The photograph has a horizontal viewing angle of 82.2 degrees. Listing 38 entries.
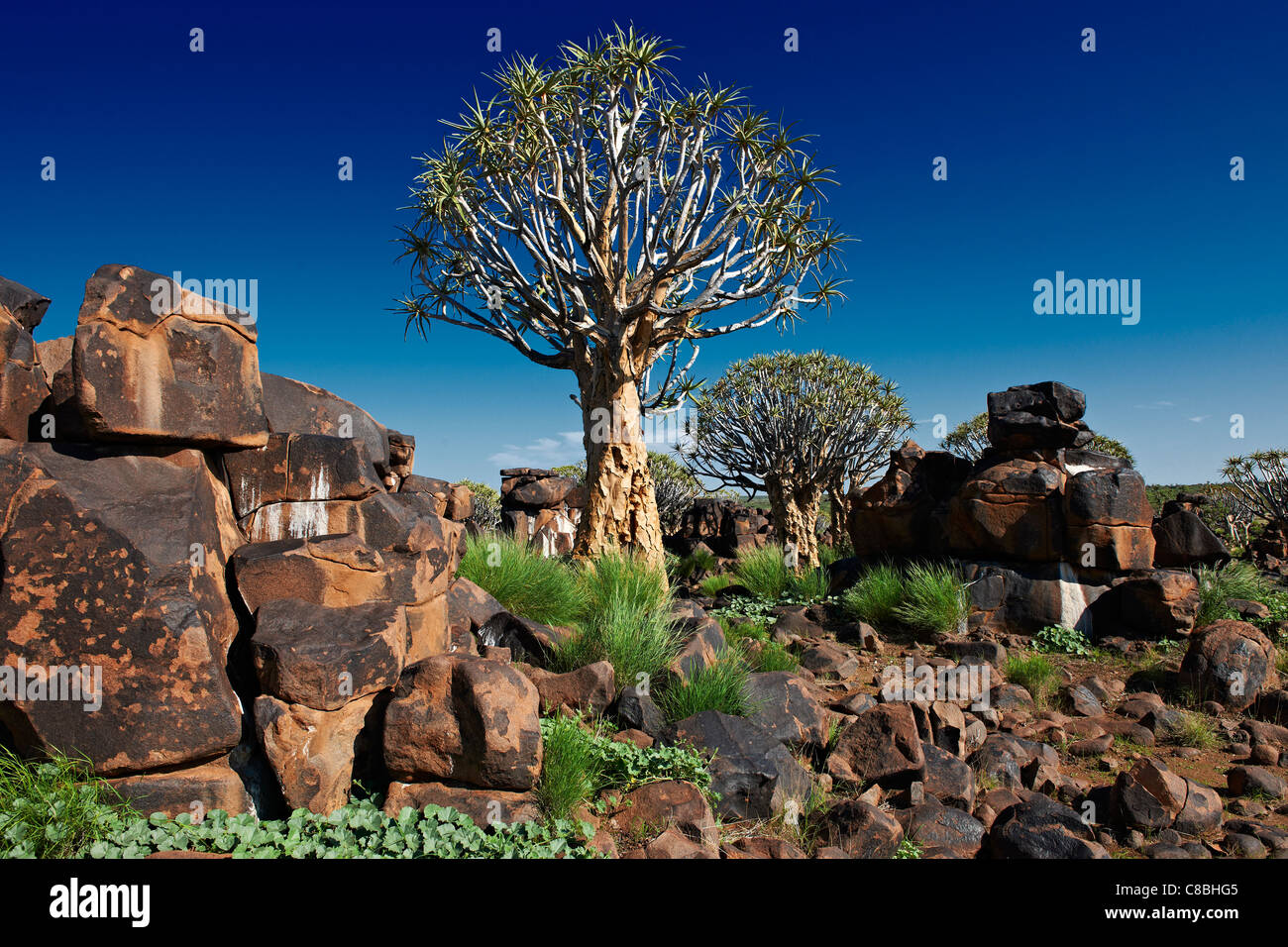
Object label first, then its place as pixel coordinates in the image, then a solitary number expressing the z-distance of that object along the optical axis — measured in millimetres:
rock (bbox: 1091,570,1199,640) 9430
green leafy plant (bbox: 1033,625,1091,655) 9461
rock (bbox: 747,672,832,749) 5762
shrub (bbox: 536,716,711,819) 4129
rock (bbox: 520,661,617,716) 5465
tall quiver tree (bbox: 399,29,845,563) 10477
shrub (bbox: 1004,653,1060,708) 7760
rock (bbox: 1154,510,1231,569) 10617
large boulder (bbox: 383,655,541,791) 4016
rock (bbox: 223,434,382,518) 4949
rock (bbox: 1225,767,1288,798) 5441
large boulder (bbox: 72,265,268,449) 3977
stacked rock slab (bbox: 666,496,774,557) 23531
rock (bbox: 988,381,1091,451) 10648
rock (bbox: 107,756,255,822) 3781
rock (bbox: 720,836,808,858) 4102
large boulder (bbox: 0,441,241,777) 3773
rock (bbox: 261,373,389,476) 5774
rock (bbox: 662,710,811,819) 4715
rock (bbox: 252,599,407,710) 4004
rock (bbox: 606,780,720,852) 4203
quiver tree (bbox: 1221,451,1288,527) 21609
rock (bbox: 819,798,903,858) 4344
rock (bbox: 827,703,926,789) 5277
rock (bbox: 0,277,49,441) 4172
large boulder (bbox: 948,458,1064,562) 10266
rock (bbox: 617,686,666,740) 5328
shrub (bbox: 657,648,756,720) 5652
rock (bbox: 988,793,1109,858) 4133
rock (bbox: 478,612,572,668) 6406
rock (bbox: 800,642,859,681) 8420
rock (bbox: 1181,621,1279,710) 7324
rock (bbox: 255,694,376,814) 3883
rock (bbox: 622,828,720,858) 3895
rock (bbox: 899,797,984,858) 4508
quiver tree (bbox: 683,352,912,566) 20734
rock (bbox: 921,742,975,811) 5102
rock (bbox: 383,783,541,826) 3938
